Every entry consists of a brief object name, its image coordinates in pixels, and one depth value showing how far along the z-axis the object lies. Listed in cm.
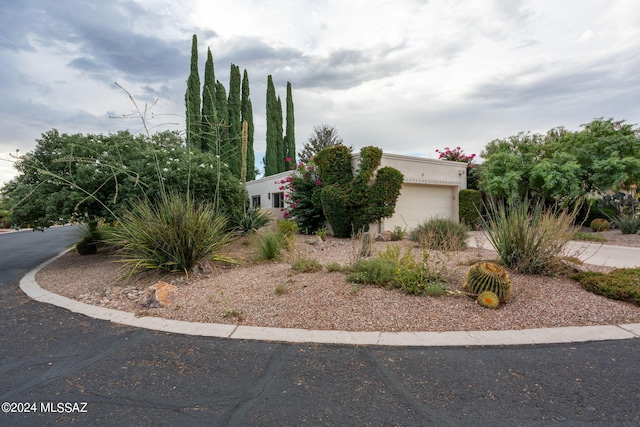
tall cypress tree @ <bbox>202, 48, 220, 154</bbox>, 2009
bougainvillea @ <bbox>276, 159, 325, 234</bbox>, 1256
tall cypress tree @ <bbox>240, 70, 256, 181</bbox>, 2359
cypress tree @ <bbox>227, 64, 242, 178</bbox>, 2144
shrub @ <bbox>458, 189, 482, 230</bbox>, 1419
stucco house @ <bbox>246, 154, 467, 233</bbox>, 1225
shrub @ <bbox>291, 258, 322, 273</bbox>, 588
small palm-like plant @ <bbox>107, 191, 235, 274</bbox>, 592
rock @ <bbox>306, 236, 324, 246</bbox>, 969
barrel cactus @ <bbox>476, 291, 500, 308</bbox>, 419
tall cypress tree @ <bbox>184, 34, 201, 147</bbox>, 1945
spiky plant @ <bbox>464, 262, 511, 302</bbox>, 438
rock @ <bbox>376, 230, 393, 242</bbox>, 1020
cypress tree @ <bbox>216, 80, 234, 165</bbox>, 1936
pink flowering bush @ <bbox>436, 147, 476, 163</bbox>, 1599
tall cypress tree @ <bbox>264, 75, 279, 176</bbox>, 2541
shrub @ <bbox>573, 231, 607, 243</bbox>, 1030
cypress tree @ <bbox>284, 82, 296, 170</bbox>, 2700
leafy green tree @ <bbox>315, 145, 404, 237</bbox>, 1103
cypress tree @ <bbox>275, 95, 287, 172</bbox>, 2624
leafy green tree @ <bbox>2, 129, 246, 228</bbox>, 738
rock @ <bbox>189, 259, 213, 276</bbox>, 611
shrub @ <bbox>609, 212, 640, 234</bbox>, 1155
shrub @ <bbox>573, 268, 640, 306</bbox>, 447
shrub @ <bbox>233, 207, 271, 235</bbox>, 1028
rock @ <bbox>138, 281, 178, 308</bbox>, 461
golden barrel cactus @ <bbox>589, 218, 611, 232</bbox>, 1306
